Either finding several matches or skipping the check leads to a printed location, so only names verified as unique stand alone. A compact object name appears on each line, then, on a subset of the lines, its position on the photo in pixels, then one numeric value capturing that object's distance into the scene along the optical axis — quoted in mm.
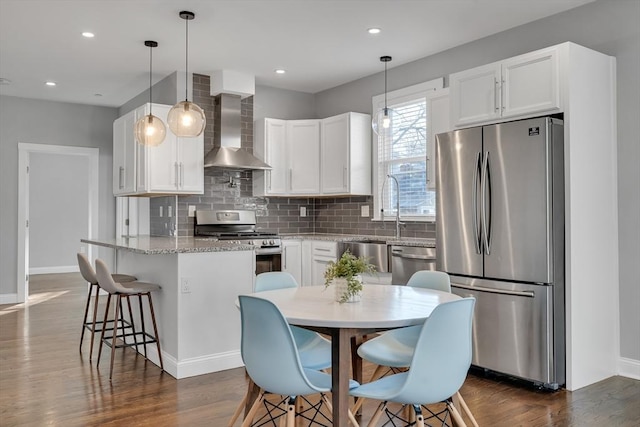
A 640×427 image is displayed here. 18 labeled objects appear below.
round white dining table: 2135
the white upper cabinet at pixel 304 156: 6156
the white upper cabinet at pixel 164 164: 5371
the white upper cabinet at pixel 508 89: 3576
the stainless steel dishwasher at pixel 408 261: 4297
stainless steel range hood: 5688
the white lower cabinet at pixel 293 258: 5625
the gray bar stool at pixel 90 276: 4241
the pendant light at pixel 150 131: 4582
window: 5145
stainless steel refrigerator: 3434
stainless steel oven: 5488
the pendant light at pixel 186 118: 4082
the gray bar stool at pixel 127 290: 3754
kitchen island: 3777
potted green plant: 2566
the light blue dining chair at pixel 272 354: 2059
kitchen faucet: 5316
